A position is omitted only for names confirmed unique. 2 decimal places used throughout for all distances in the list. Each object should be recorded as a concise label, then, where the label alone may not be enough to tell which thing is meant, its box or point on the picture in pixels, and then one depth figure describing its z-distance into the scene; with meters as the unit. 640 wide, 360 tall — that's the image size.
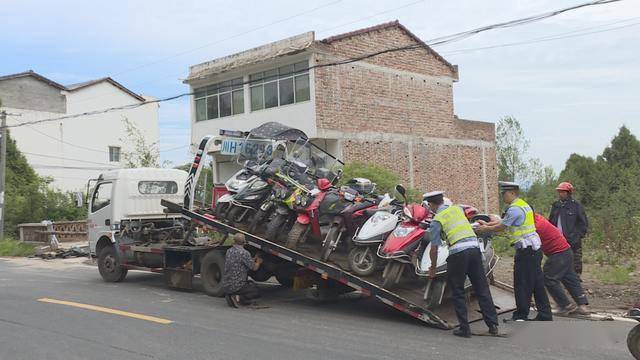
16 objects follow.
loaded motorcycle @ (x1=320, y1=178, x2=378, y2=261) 8.93
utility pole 26.56
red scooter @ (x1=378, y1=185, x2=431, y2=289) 8.01
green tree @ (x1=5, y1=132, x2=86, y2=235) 29.53
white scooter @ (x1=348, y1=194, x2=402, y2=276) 8.38
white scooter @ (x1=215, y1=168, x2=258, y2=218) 10.64
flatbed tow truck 8.02
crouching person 9.40
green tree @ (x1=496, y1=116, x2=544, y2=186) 39.78
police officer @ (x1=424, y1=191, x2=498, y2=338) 7.29
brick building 24.33
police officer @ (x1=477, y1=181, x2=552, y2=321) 7.85
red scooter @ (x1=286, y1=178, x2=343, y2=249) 9.30
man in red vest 8.30
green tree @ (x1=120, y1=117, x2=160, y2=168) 31.98
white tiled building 43.94
